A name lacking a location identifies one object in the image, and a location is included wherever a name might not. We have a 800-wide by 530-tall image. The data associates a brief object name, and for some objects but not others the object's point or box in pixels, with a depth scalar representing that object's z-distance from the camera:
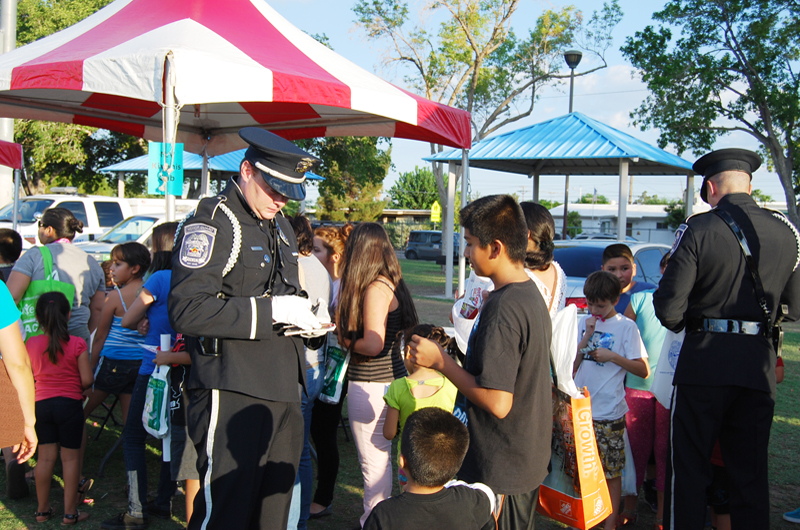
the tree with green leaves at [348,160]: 24.03
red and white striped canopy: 4.09
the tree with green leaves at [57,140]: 22.95
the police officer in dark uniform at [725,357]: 2.89
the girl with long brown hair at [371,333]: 3.32
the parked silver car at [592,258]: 7.43
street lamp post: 16.07
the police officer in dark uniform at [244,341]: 2.28
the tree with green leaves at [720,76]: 19.55
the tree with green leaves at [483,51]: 25.36
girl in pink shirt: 3.65
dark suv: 37.28
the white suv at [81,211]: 13.40
